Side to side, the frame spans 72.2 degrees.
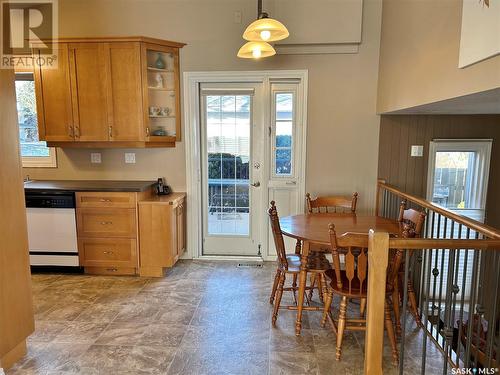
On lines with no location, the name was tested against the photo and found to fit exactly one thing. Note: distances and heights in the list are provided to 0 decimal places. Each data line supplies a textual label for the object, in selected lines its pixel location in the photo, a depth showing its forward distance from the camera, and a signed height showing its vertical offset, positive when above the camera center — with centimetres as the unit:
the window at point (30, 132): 395 +17
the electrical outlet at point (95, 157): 399 -11
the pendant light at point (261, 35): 231 +81
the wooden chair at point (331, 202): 337 -52
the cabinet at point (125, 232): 344 -85
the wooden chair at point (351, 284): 218 -90
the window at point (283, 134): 386 +17
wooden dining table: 250 -61
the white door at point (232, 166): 391 -21
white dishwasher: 339 -81
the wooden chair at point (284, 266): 255 -91
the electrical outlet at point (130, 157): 397 -11
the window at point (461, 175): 373 -27
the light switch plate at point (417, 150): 372 +1
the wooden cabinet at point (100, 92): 348 +57
